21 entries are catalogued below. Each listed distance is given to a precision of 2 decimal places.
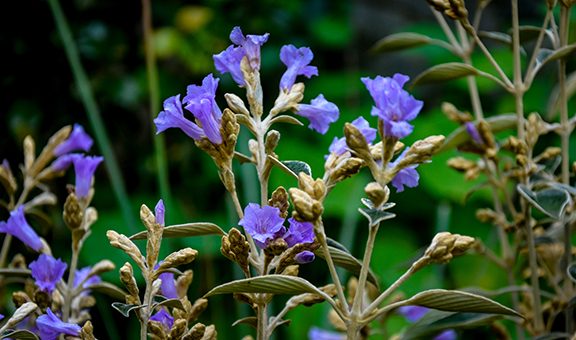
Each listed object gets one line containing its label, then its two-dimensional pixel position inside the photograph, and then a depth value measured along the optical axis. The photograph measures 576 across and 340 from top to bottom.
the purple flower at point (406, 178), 1.14
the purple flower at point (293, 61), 1.17
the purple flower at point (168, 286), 1.18
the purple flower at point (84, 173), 1.23
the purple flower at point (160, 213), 1.12
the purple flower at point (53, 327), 1.13
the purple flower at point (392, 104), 1.10
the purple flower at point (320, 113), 1.17
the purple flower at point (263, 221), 1.11
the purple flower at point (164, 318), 1.16
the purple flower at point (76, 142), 1.34
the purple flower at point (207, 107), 1.12
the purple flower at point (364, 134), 1.15
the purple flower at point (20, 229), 1.21
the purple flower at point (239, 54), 1.15
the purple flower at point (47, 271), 1.18
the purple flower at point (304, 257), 1.12
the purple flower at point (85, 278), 1.23
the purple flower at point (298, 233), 1.12
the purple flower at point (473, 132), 1.28
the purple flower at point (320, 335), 1.39
